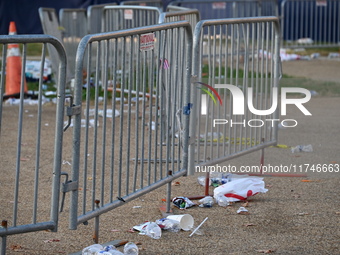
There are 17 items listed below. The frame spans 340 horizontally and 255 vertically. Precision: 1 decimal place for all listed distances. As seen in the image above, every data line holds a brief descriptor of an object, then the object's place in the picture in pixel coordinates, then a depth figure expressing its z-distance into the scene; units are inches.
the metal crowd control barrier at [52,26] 1004.4
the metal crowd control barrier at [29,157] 345.9
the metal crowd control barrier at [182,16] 607.7
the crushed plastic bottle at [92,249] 370.6
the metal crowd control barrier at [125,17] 904.3
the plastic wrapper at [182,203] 479.2
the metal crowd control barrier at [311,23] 1571.1
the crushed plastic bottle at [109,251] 363.9
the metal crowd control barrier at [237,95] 485.4
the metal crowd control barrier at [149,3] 1234.2
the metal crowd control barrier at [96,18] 1139.3
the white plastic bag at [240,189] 494.9
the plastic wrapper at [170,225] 429.4
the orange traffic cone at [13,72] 978.1
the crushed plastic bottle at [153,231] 415.5
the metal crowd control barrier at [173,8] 784.4
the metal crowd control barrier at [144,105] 368.5
